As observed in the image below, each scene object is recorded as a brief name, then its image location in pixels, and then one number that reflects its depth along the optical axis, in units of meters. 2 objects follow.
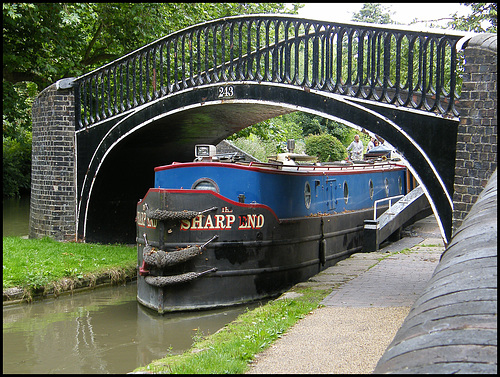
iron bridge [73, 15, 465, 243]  8.65
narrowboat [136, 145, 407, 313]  9.52
